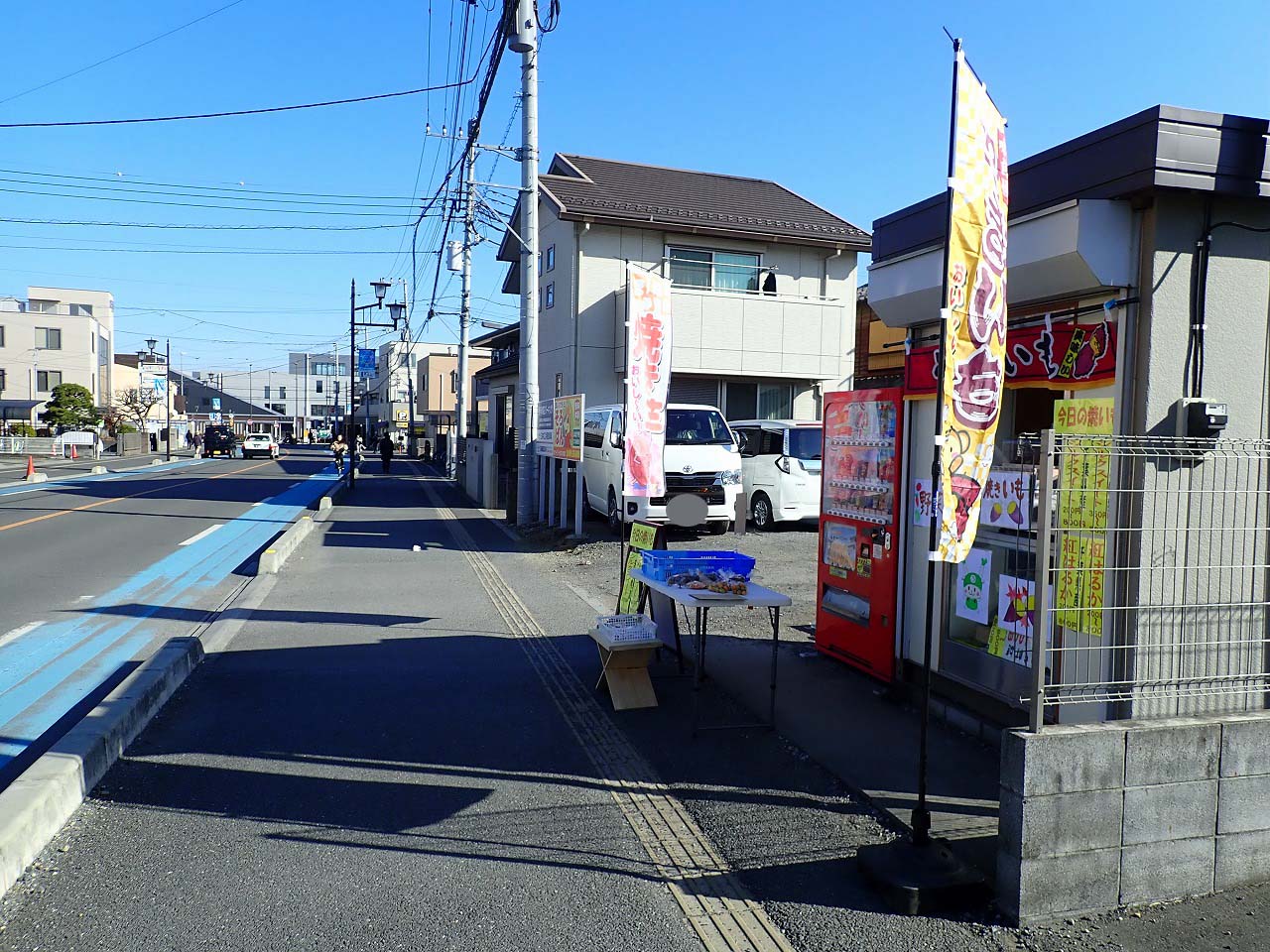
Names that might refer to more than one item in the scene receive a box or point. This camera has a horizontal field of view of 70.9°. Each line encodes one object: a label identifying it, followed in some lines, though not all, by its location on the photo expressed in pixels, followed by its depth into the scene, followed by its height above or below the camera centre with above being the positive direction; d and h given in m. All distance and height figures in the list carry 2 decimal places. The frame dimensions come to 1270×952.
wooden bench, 6.29 -1.71
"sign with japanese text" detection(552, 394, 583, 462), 14.78 +0.07
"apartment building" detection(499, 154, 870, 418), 21.75 +3.71
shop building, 3.60 -0.35
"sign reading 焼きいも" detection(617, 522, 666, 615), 7.23 -0.98
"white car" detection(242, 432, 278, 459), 55.22 -1.19
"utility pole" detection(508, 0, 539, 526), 16.94 +2.83
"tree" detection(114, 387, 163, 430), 67.88 +1.65
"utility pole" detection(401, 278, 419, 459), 63.43 -1.15
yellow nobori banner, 3.69 +0.54
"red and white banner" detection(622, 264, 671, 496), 7.91 +0.49
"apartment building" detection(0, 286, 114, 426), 66.75 +5.22
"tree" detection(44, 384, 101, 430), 57.09 +1.03
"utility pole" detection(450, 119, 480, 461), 19.88 +4.68
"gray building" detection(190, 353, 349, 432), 107.44 +4.98
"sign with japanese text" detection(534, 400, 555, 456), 17.48 +0.05
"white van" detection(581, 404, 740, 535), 14.74 -0.50
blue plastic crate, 6.42 -0.93
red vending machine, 6.44 -0.71
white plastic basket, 6.36 -1.41
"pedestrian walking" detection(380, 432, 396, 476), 39.22 -0.96
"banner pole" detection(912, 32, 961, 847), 3.63 -0.35
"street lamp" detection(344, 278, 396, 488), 31.16 +4.79
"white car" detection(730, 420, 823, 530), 15.35 -0.67
